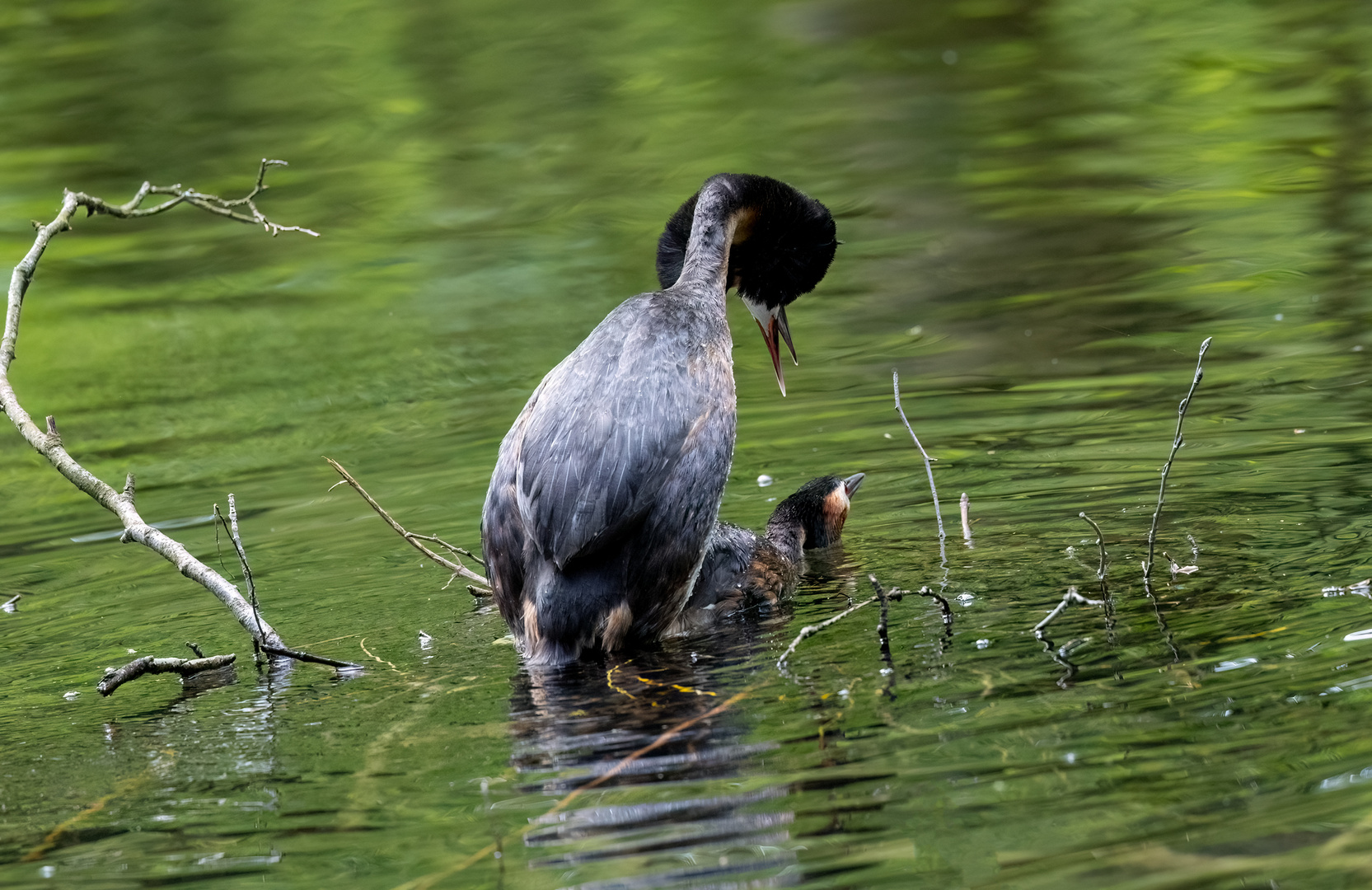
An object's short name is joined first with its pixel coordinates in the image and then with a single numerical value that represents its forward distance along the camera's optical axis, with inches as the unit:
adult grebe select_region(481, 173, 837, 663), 423.2
